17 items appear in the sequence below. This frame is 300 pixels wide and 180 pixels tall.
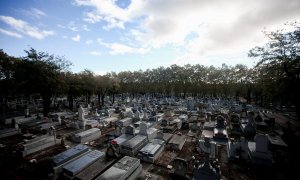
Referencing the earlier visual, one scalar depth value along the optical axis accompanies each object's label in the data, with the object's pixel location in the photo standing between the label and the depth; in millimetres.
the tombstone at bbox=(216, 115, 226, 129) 15407
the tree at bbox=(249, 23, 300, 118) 13859
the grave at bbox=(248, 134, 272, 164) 9297
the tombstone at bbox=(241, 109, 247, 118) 22103
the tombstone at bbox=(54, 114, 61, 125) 18395
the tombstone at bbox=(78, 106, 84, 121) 17281
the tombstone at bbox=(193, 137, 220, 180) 7190
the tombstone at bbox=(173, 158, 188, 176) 8086
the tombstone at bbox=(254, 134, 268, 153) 9304
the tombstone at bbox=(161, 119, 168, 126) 18328
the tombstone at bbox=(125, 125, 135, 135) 13414
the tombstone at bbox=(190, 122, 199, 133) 16197
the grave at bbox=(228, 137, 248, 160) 10086
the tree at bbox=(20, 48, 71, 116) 20125
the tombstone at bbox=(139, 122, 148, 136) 13043
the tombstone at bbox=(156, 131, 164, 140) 12857
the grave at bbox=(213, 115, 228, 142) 12958
